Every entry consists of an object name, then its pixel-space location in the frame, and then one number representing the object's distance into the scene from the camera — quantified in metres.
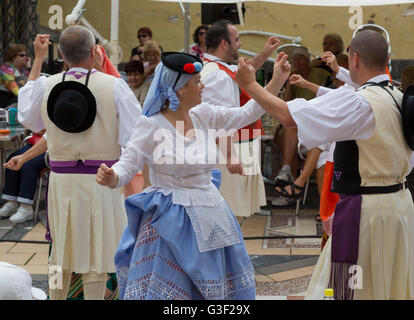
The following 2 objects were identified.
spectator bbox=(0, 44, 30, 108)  8.59
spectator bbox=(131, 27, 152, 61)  9.89
